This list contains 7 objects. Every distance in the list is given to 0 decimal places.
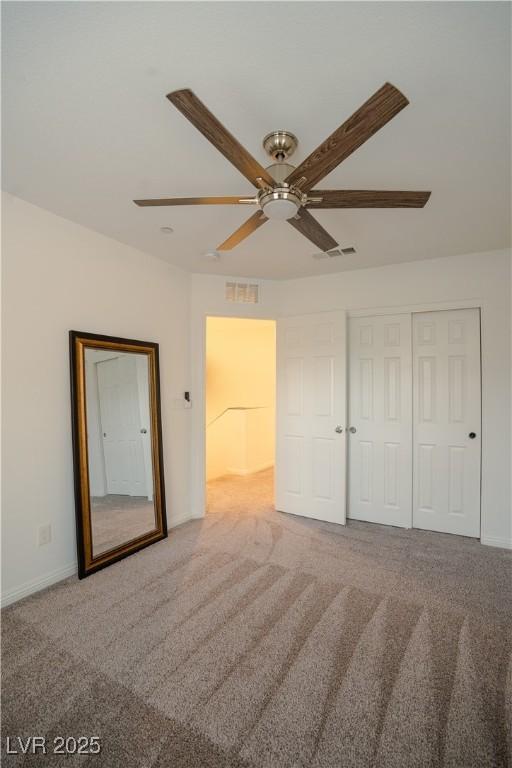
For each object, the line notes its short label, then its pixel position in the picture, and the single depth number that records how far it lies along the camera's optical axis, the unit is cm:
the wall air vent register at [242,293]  397
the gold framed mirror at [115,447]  268
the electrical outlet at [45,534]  249
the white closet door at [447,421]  336
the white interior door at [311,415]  374
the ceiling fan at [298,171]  119
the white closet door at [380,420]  361
